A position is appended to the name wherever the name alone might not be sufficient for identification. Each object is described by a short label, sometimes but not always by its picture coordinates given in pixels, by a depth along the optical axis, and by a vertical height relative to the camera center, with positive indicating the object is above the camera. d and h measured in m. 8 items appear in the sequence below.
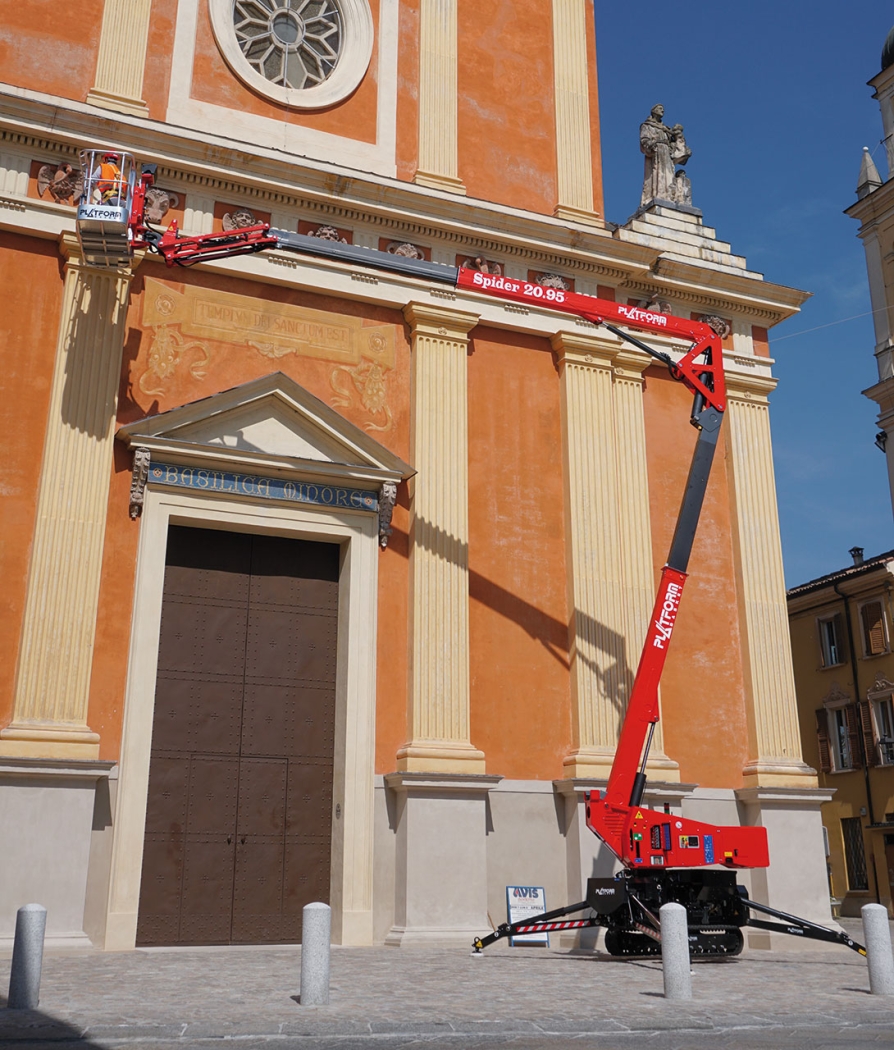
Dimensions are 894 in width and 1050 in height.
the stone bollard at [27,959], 7.82 -0.78
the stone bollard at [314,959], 8.08 -0.81
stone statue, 19.00 +11.29
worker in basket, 13.02 +7.39
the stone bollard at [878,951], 9.48 -0.90
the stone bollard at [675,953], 8.88 -0.85
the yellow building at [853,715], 32.03 +3.68
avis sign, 14.16 -0.76
